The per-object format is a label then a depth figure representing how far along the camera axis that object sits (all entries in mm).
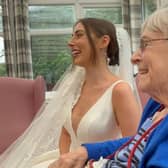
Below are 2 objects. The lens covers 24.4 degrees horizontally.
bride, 1811
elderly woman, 921
